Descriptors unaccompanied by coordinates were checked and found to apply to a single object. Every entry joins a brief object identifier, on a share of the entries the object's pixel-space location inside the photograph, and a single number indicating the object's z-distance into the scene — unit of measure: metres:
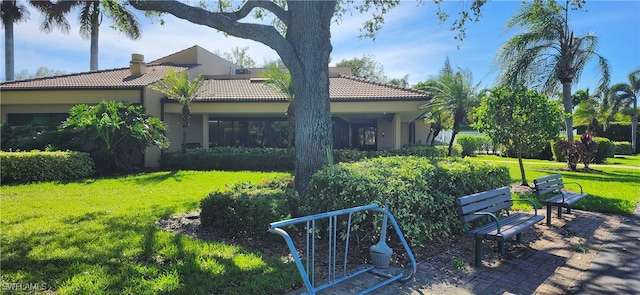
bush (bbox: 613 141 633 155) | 32.25
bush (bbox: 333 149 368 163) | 16.36
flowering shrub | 16.97
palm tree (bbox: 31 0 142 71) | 26.56
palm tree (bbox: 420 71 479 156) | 16.89
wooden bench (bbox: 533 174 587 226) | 7.28
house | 17.00
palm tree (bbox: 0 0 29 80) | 27.22
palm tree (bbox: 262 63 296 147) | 16.20
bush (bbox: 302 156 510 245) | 5.17
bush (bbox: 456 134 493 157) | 31.05
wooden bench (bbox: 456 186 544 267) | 4.89
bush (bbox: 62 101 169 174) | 13.75
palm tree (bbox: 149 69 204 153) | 16.75
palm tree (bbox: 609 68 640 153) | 33.56
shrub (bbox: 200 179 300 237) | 5.76
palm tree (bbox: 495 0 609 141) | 17.33
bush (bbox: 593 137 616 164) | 22.03
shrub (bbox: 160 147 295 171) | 16.45
